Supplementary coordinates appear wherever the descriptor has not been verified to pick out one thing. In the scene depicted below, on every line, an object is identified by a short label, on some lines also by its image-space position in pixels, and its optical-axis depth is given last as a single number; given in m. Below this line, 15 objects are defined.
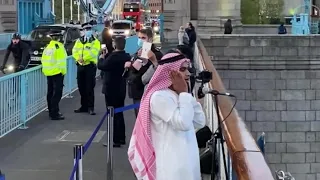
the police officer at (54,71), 14.23
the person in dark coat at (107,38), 13.72
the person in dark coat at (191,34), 28.30
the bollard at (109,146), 9.30
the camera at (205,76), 5.98
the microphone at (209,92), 5.50
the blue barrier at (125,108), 9.67
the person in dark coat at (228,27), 38.22
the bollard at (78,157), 7.24
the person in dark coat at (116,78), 11.38
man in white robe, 5.52
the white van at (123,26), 52.84
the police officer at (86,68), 15.21
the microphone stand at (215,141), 5.54
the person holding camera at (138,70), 10.38
